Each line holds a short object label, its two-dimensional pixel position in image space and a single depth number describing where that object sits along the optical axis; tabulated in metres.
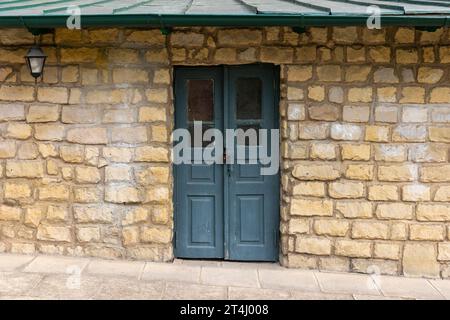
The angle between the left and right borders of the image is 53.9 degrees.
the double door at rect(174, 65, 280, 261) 4.76
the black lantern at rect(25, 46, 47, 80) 4.40
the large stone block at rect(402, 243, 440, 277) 4.52
